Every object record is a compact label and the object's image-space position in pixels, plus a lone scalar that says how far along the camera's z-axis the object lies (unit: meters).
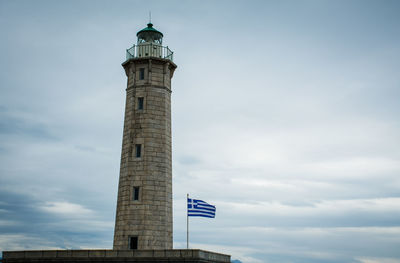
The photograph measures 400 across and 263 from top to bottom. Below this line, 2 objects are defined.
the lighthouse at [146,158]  31.42
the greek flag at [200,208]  31.38
